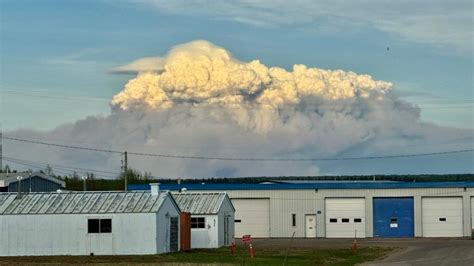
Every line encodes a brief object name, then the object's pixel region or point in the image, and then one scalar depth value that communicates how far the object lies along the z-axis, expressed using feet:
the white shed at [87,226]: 169.89
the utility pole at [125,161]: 288.82
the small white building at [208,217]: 216.33
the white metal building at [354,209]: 304.71
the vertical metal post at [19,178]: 238.02
